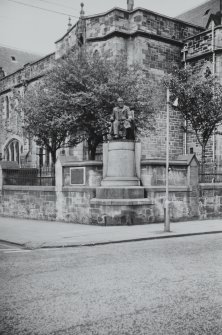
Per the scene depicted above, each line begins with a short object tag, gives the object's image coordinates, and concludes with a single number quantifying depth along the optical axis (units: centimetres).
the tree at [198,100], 2344
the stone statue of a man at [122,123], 1465
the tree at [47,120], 2162
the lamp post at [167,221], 1223
